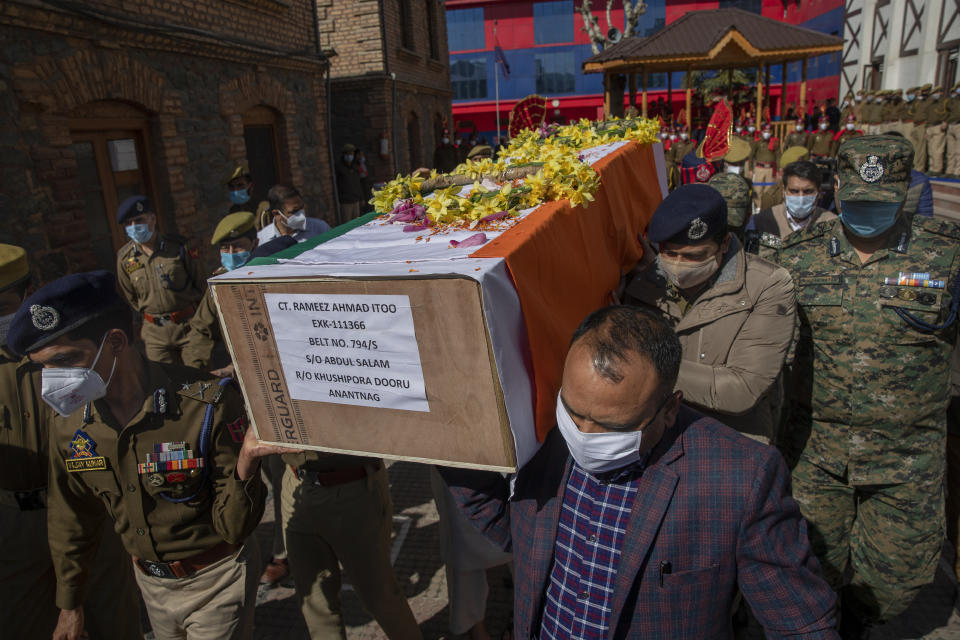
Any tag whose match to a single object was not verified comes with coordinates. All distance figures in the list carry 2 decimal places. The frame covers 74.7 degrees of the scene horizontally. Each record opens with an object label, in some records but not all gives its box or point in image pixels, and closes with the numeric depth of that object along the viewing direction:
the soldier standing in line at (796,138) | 16.00
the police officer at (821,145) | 15.59
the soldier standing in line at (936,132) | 16.09
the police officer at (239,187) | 7.05
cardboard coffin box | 1.56
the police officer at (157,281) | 4.84
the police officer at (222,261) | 4.23
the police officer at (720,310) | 2.25
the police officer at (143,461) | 2.12
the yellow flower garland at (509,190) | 2.05
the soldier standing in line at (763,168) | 9.30
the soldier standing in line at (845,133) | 15.75
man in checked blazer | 1.49
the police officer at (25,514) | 2.52
